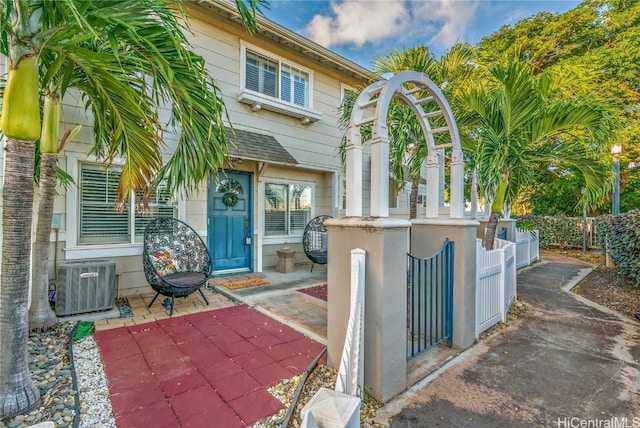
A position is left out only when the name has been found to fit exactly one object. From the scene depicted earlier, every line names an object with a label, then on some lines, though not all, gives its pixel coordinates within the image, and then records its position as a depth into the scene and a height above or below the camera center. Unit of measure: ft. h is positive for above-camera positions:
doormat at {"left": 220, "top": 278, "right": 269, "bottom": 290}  17.47 -4.17
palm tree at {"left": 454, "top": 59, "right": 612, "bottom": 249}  13.19 +4.28
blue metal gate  10.80 -3.19
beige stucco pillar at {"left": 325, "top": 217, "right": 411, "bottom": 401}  7.69 -2.17
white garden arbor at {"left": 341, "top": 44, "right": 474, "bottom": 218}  14.62 +7.27
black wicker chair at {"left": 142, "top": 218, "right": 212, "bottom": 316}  13.39 -2.26
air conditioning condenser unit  12.39 -3.15
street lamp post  26.53 +4.84
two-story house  14.74 +3.29
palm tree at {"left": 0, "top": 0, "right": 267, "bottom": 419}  6.48 +3.57
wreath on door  19.98 +1.14
